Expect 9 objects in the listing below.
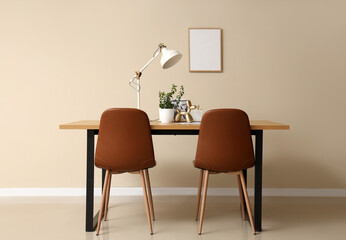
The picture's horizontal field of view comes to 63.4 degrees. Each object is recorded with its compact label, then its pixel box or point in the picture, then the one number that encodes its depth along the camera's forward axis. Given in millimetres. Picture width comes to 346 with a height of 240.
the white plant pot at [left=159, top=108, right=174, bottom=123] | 2168
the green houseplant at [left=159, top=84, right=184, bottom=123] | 2170
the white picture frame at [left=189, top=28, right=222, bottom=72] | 2896
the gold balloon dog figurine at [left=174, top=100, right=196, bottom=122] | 2205
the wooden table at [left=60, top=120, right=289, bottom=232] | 1947
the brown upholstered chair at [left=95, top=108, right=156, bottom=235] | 1832
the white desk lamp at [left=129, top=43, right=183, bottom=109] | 2256
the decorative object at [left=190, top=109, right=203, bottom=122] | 2246
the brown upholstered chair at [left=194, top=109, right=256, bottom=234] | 1839
